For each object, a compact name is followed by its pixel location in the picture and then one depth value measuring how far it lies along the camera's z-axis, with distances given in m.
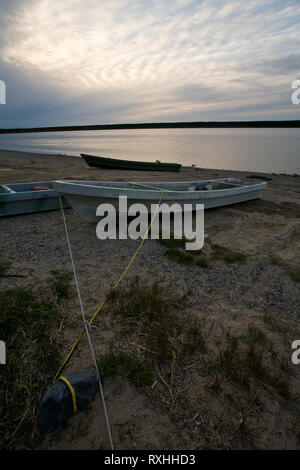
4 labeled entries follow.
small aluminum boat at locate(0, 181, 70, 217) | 7.26
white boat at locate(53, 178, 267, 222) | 5.95
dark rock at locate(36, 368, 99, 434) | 2.10
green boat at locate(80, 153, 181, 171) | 19.07
